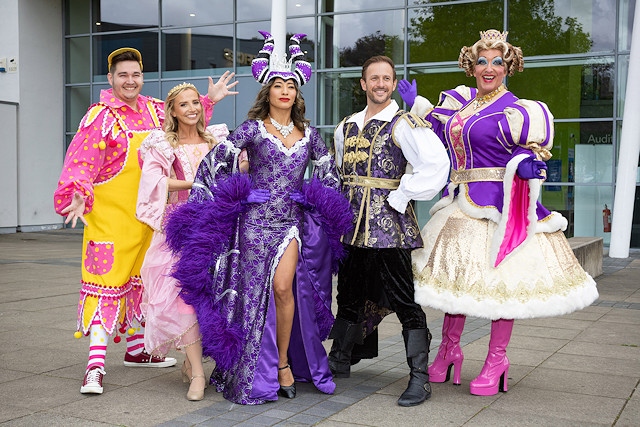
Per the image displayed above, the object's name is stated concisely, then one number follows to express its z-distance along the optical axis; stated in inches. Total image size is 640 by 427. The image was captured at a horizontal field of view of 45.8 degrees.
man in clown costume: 185.6
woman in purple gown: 171.8
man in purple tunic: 170.9
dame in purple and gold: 167.6
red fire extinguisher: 564.1
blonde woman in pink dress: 177.8
